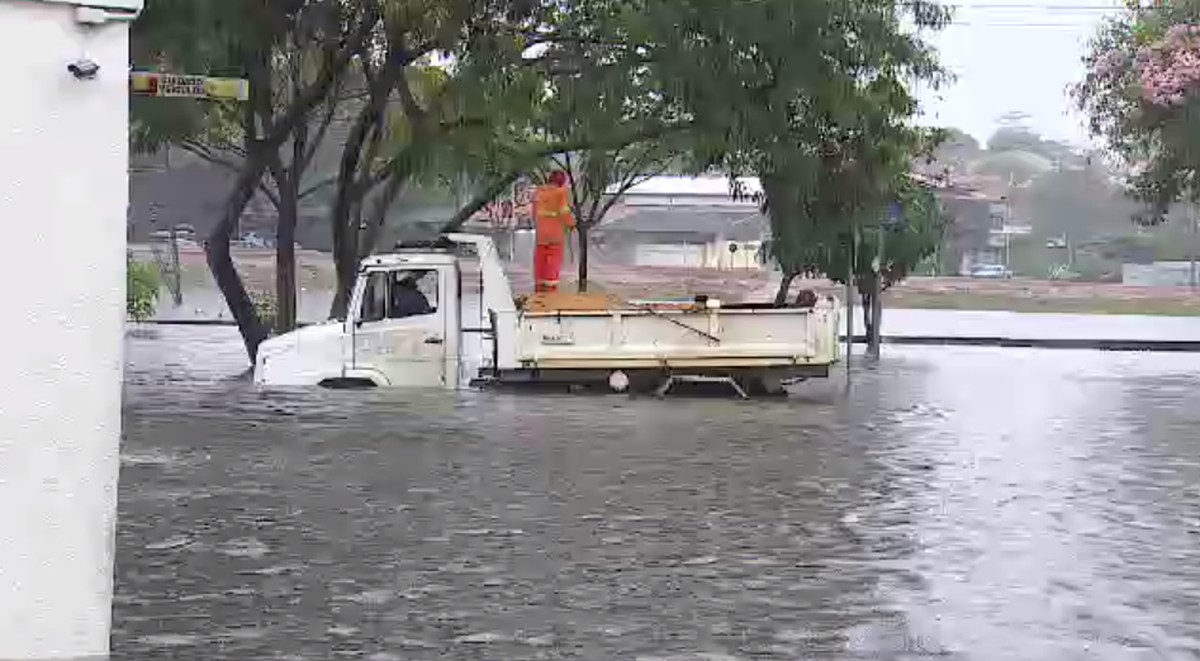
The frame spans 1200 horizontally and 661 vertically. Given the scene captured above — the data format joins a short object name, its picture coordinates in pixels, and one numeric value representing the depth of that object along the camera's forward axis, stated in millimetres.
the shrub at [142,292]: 42438
